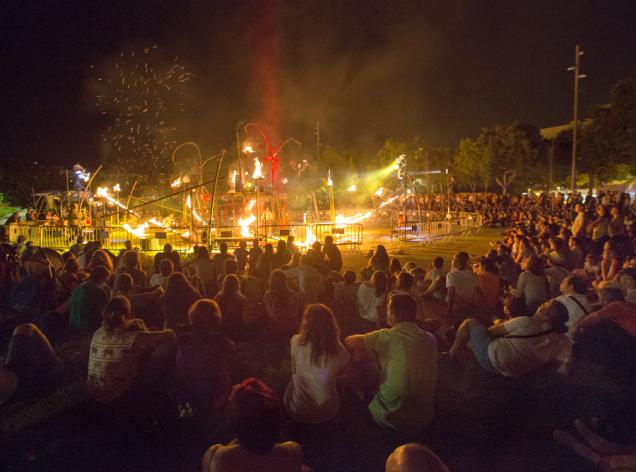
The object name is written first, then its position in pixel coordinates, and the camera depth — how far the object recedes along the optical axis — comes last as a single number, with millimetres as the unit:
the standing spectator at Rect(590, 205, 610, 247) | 13958
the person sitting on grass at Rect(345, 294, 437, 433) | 4605
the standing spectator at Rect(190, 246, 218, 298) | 9789
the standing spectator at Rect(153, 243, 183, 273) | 9984
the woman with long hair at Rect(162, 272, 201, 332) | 7160
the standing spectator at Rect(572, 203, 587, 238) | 15461
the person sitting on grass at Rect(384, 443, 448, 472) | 2453
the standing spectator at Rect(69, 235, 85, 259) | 12841
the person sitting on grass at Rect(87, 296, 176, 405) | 5207
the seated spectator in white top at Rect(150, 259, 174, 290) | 8797
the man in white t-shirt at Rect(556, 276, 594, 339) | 6387
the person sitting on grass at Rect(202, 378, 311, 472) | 2738
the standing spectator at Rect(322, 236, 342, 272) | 12392
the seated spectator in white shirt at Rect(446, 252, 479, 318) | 8055
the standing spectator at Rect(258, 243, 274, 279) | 11117
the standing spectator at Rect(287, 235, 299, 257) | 13327
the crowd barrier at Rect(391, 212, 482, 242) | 23730
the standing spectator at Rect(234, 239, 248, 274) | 11422
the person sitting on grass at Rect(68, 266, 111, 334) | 7406
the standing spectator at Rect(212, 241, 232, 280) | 10795
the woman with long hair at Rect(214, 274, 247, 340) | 7578
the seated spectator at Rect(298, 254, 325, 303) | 8883
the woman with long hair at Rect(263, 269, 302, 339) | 7512
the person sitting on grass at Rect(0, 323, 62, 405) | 5695
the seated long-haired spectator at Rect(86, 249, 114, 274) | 9591
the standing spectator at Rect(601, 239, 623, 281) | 9383
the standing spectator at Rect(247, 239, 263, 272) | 11314
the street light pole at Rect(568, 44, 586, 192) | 29114
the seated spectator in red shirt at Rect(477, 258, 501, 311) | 8445
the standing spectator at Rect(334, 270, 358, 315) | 9852
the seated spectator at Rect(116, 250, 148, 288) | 9102
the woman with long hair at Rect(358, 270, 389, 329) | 7680
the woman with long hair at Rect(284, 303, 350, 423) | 4715
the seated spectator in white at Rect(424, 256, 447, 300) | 8375
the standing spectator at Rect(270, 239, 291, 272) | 10932
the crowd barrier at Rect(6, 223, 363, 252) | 18844
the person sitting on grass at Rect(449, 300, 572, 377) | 5535
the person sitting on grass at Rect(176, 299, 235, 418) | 5027
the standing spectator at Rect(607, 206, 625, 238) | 13850
